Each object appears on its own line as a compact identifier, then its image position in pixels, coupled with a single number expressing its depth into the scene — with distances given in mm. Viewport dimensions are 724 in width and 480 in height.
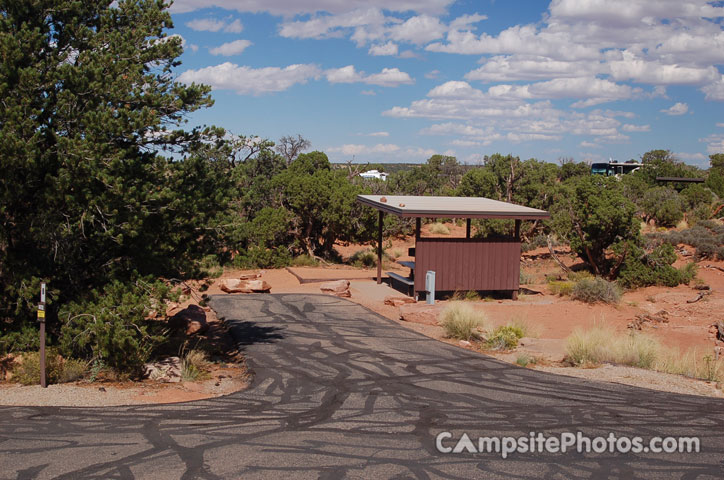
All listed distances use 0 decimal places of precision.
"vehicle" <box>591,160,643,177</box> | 73312
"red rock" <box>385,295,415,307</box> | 18172
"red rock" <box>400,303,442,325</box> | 15695
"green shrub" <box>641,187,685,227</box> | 35250
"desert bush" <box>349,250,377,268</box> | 28031
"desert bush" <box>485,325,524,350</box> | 12898
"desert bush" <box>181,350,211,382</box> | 10359
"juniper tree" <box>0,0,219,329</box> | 9125
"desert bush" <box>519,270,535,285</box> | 24219
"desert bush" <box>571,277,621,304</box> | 19016
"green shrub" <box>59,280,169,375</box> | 9273
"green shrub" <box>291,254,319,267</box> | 26712
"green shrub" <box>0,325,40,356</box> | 9641
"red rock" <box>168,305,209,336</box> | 13664
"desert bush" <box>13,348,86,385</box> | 9461
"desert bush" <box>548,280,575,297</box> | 20469
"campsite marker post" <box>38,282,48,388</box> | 8930
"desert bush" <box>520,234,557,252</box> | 33284
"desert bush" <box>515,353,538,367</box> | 11443
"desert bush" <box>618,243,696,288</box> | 22125
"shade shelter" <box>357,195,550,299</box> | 19078
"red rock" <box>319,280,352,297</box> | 19641
